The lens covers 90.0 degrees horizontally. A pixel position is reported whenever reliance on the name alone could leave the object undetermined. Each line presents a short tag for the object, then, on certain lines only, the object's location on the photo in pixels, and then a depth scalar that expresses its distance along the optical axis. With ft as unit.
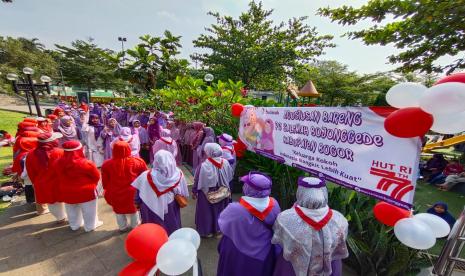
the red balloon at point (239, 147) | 17.24
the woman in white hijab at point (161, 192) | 10.75
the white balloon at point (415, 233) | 5.62
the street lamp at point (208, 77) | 36.45
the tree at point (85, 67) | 101.76
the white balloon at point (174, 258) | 4.71
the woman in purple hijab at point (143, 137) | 26.96
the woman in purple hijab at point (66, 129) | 22.97
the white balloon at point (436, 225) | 6.07
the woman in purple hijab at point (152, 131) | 26.94
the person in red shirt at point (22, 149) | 15.64
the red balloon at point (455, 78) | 5.10
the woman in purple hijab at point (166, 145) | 21.32
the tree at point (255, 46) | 56.08
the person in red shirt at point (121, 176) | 12.23
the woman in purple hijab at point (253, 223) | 7.81
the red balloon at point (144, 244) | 5.04
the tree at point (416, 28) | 18.69
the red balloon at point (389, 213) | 6.58
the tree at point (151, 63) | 67.62
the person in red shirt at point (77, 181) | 12.33
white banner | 7.37
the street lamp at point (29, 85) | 31.43
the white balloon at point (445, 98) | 4.75
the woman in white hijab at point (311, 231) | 6.67
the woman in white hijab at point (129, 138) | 20.12
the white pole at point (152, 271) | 5.05
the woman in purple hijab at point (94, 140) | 24.17
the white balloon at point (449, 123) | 5.38
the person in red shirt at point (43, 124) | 21.59
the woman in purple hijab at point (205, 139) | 20.64
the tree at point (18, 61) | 77.65
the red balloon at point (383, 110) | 7.84
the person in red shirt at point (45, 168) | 13.25
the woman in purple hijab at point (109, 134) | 23.98
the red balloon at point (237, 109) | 17.65
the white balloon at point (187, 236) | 5.63
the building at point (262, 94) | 94.52
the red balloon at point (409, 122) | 5.68
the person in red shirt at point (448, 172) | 25.00
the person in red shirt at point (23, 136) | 16.07
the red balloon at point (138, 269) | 5.11
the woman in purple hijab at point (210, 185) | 12.59
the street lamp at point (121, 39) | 110.42
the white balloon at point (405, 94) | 6.03
